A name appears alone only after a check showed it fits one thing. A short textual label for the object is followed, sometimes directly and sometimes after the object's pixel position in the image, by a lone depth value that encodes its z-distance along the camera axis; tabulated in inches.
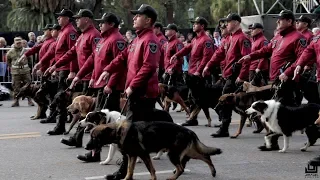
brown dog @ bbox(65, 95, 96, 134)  386.9
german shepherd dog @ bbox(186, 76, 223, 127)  477.7
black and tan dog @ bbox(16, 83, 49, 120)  523.2
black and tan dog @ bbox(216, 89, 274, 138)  414.9
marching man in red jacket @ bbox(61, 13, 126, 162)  322.7
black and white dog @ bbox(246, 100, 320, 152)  359.3
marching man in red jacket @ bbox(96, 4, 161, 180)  285.6
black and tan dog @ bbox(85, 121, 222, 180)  272.2
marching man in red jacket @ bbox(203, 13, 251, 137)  422.6
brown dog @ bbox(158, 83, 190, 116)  529.3
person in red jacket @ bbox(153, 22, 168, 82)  590.7
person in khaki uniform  671.8
